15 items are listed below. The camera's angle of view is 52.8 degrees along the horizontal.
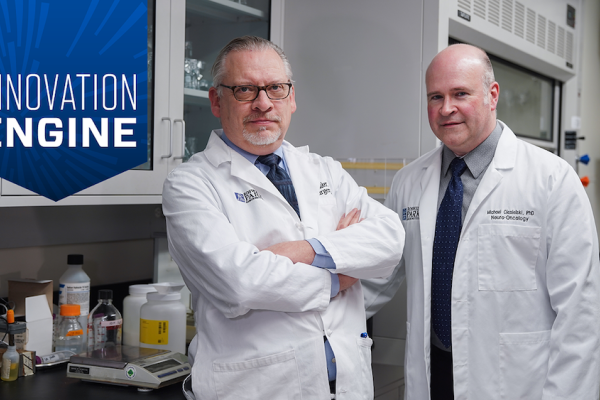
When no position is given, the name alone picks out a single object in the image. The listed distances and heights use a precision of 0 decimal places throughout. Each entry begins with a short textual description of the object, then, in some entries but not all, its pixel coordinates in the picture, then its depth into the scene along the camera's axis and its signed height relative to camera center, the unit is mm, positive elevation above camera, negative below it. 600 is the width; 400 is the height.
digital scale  1591 -502
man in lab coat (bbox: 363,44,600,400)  1570 -206
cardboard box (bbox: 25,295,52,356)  1781 -430
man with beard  1405 -158
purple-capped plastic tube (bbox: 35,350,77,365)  1746 -518
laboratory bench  1542 -548
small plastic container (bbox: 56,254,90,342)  1950 -343
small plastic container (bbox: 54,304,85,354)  1892 -481
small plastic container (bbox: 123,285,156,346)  1952 -422
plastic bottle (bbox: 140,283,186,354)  1857 -422
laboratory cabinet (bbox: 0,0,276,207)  1909 +312
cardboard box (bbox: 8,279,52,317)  1885 -343
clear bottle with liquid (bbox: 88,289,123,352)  1885 -446
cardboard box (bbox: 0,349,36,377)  1672 -505
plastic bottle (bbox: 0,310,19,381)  1637 -501
